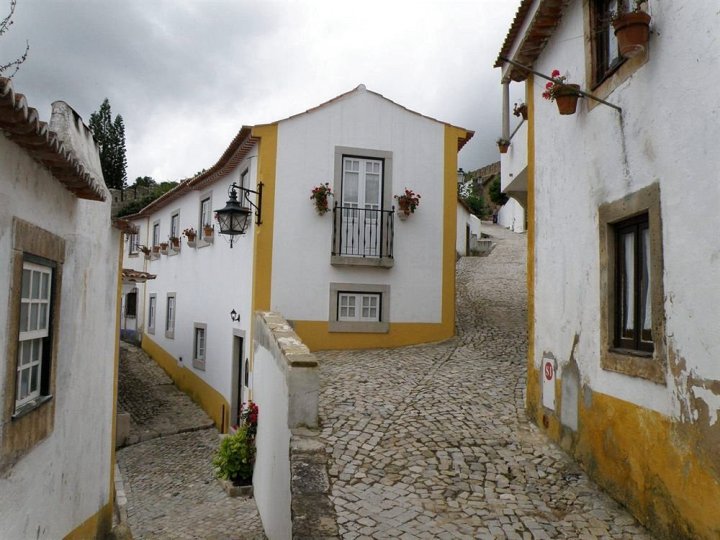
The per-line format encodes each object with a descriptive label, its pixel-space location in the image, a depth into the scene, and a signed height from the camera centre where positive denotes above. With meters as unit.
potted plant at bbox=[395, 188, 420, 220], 11.44 +1.97
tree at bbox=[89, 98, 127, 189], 40.47 +10.91
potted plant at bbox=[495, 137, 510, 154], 9.30 +2.54
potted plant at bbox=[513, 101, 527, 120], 7.94 +2.64
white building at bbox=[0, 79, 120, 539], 4.28 -0.26
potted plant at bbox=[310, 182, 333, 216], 11.00 +1.97
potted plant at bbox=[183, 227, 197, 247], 15.13 +1.71
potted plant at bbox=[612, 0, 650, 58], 4.50 +2.12
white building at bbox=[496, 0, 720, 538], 3.98 +0.44
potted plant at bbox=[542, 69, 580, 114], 5.70 +2.04
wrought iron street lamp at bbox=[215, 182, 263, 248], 10.21 +1.48
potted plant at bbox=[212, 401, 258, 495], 8.88 -2.28
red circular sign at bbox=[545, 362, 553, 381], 6.46 -0.68
